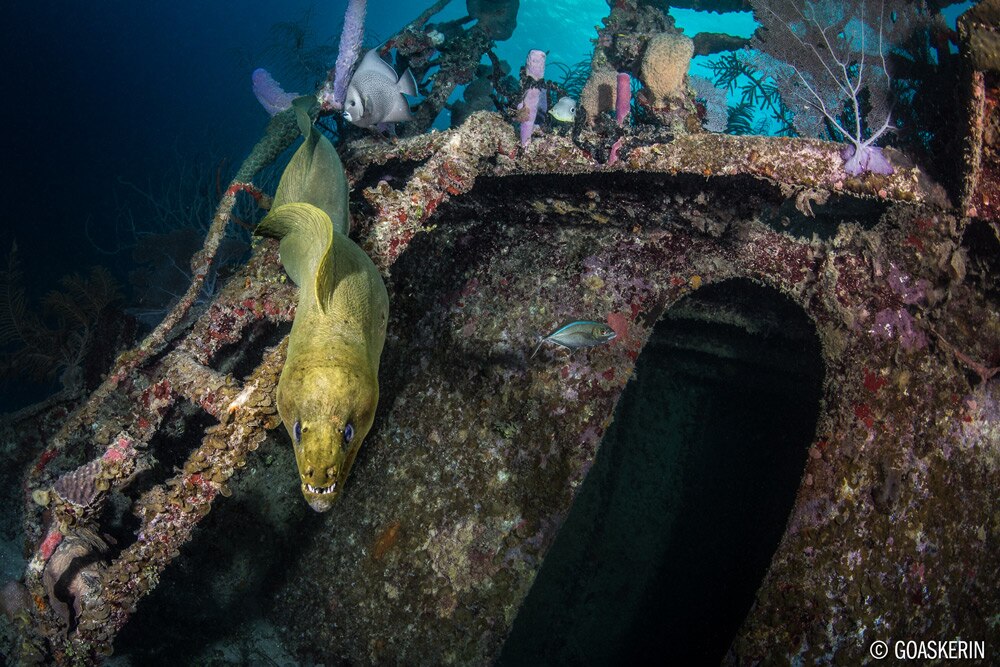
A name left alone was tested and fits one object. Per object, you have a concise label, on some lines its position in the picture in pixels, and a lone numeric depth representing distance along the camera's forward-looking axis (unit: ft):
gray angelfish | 14.06
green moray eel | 5.24
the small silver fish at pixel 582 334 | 8.67
